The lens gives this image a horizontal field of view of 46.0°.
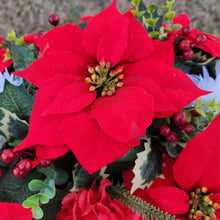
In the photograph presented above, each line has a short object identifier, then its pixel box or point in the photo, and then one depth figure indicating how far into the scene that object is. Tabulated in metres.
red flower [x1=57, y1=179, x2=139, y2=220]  0.34
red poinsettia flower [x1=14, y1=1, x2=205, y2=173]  0.28
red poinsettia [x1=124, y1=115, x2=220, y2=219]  0.33
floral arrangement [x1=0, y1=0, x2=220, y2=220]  0.29
